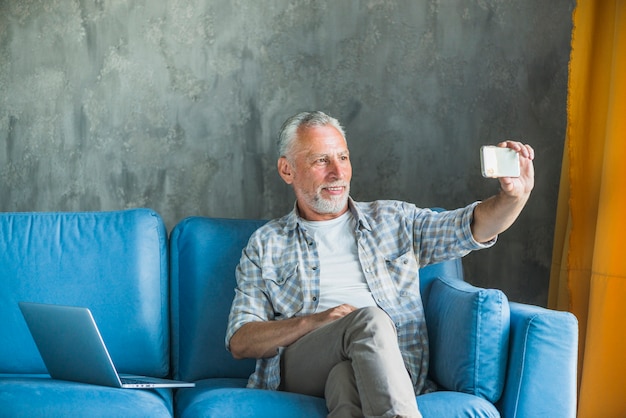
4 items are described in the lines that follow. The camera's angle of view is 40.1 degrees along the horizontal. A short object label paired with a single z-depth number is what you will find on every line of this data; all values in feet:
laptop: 6.97
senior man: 7.28
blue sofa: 7.57
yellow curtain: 8.66
